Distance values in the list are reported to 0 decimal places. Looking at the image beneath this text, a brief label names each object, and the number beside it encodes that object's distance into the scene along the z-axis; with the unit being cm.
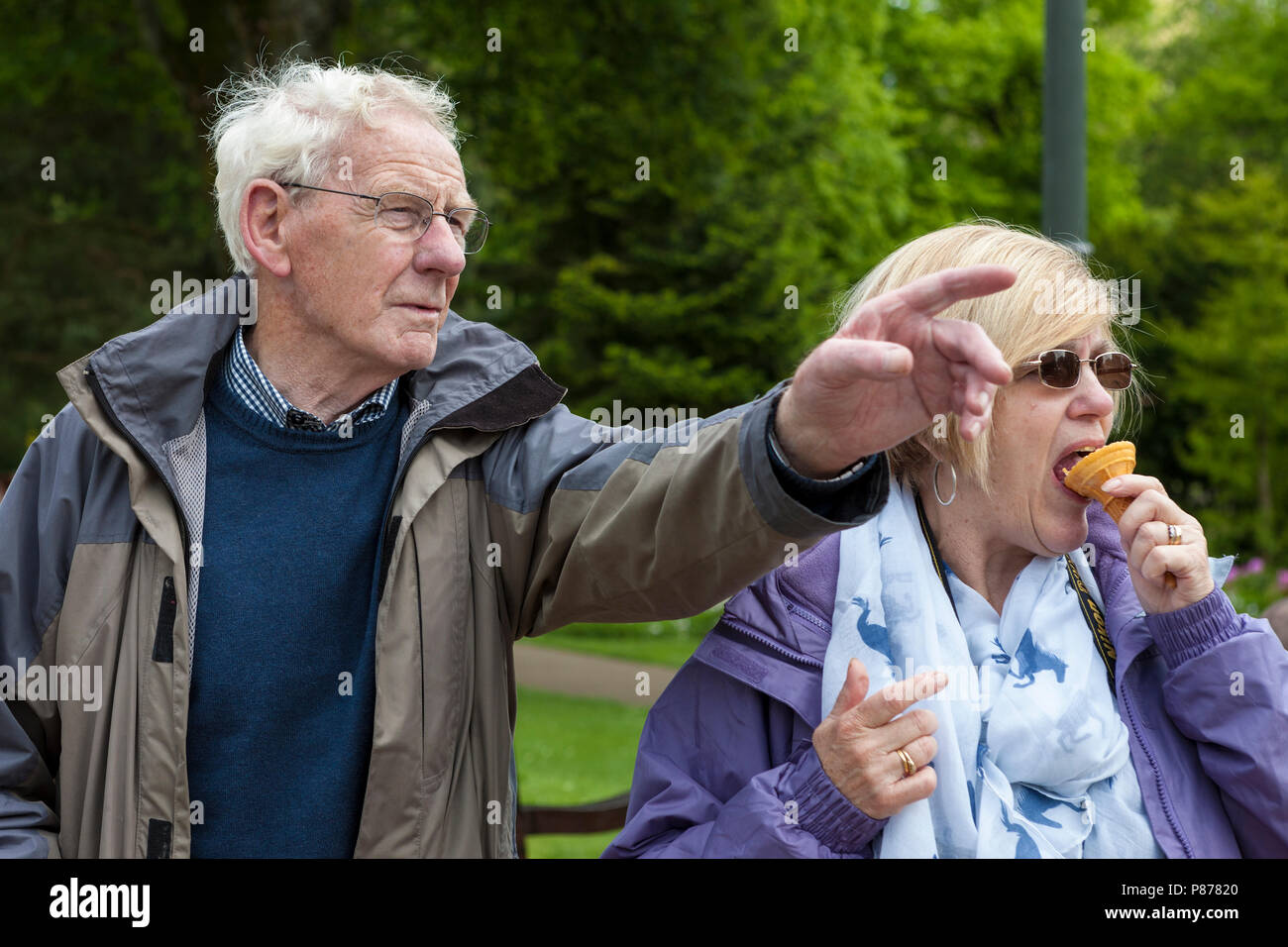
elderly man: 246
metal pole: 482
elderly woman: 237
